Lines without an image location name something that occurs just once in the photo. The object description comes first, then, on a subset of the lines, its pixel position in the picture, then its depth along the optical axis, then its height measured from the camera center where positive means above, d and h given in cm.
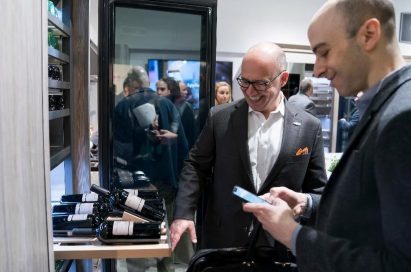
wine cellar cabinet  167 +6
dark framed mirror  181 +26
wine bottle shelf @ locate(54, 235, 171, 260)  106 -46
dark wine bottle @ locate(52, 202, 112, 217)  123 -39
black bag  106 -49
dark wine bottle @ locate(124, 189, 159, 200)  147 -39
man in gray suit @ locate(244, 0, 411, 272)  60 -9
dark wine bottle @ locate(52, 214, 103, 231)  115 -40
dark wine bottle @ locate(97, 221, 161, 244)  110 -41
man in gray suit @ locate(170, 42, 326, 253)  147 -21
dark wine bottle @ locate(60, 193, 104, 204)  135 -38
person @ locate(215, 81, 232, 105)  392 +14
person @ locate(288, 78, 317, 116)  412 +14
